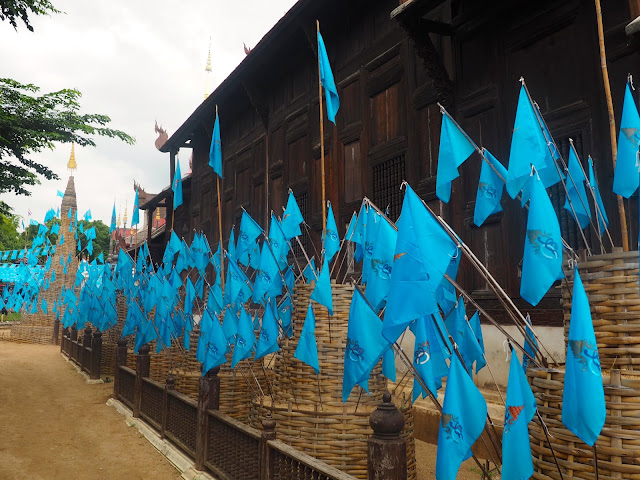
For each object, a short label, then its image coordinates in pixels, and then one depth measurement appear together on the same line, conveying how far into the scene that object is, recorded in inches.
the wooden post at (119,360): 416.5
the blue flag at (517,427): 99.4
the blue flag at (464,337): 172.3
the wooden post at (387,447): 128.6
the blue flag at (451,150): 173.6
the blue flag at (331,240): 253.9
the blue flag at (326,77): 253.3
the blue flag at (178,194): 405.9
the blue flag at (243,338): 238.5
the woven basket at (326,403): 184.5
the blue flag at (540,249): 115.0
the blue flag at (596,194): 149.8
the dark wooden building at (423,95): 244.1
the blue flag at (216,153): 348.5
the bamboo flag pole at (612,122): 119.2
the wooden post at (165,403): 293.0
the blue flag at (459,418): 107.7
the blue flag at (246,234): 314.8
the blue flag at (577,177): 167.9
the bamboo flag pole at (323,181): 227.2
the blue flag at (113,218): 731.5
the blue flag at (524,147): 142.2
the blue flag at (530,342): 113.3
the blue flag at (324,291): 186.7
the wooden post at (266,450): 174.2
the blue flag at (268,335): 224.5
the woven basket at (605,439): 95.5
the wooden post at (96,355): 537.3
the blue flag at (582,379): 90.6
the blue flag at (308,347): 185.8
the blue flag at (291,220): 296.8
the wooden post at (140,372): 350.6
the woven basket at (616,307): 104.0
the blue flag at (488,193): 169.2
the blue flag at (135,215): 595.5
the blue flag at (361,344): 143.1
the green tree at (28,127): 433.1
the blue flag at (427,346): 125.6
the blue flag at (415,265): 114.7
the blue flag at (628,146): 139.4
